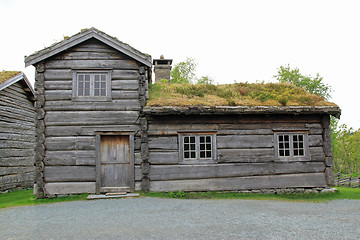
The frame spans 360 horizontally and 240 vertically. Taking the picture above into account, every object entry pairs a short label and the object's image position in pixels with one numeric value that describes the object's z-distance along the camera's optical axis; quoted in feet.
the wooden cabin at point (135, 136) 34.40
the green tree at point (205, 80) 123.88
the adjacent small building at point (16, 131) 45.37
